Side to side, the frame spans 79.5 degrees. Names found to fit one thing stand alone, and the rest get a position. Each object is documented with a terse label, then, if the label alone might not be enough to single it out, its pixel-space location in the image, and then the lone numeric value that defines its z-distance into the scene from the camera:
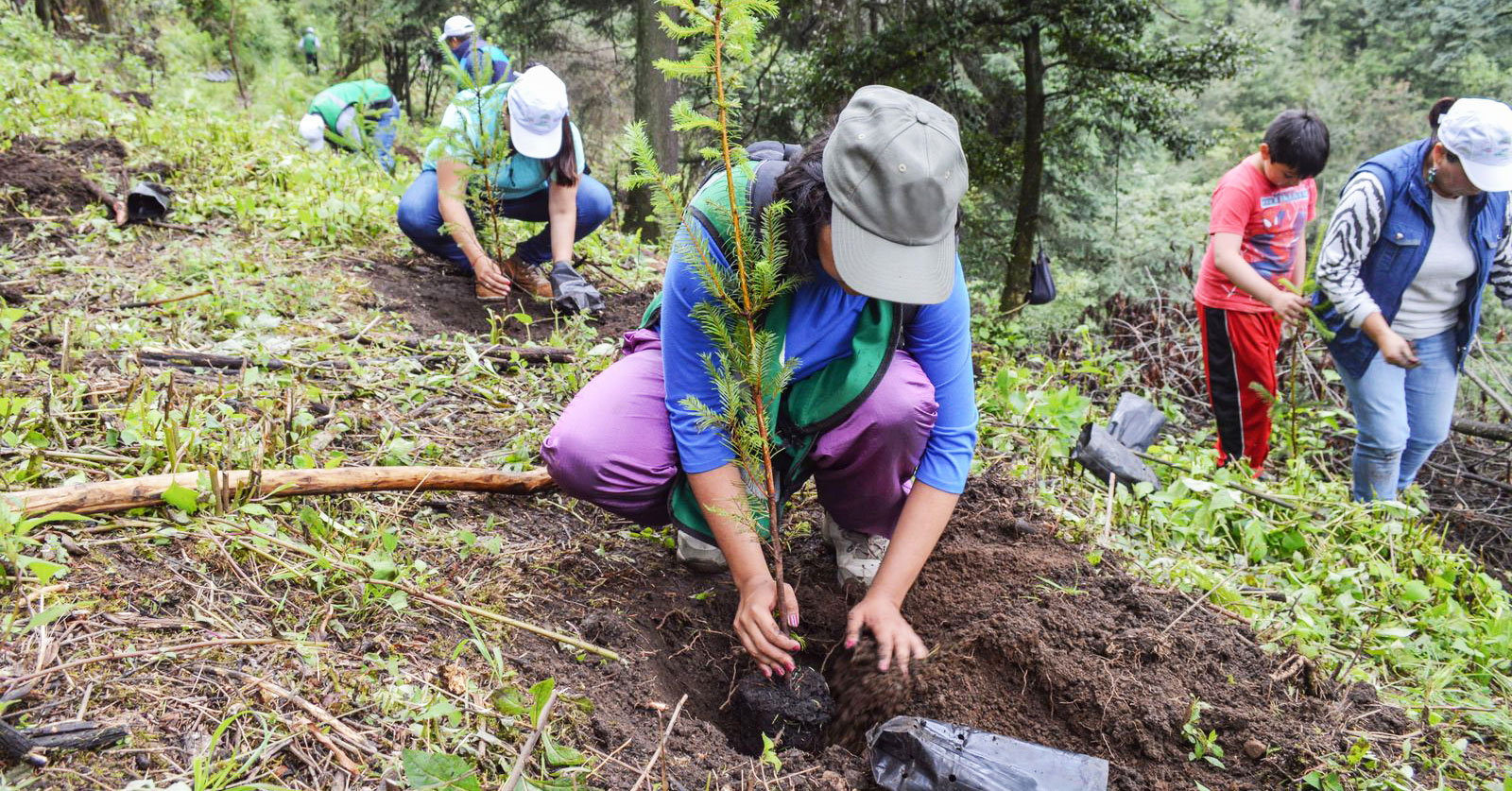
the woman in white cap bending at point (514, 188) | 3.84
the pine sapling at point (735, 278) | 1.60
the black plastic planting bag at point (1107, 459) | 3.18
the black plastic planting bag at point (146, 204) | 4.46
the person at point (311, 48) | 15.28
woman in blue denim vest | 3.31
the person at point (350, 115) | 6.66
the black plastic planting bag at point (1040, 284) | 6.55
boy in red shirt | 3.69
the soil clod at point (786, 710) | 1.93
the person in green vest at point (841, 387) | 1.61
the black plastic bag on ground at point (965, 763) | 1.66
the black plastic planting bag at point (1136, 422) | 3.79
